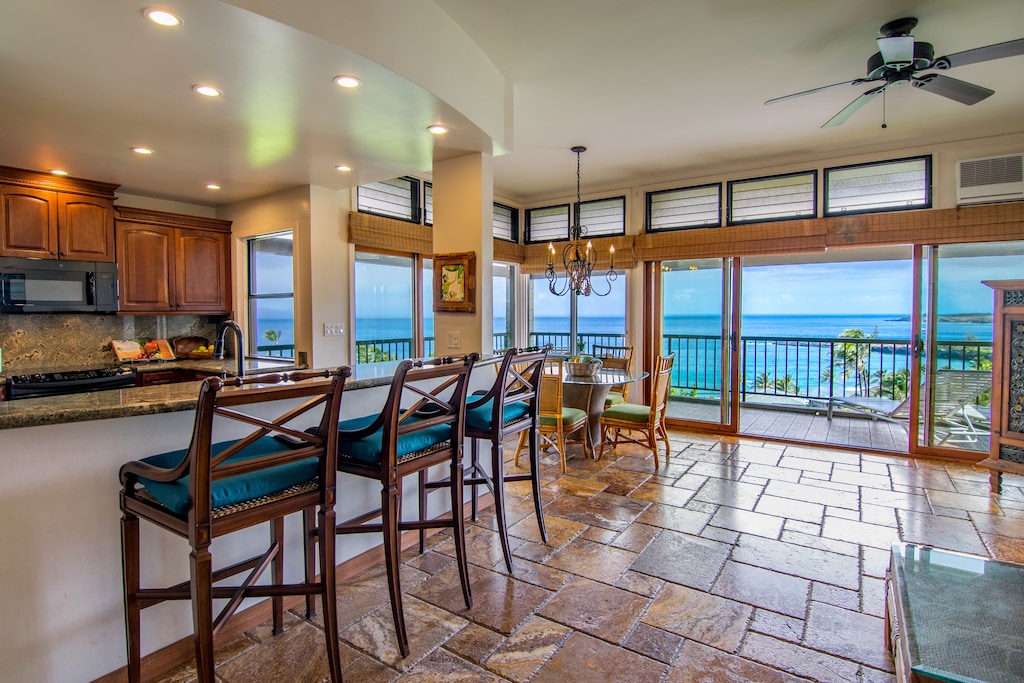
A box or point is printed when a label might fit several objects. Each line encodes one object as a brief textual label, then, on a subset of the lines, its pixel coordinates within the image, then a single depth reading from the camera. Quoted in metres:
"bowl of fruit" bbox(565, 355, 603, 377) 4.55
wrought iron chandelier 4.73
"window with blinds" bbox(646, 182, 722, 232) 5.40
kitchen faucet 2.04
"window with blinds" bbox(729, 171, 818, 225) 4.96
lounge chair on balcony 4.50
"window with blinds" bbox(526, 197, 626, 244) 5.97
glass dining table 4.48
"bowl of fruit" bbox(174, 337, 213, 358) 4.75
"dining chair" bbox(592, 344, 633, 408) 5.21
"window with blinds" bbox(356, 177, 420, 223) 4.60
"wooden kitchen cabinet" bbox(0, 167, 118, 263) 3.63
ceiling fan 2.48
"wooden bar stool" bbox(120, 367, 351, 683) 1.36
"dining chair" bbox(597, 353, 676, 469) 4.30
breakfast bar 1.53
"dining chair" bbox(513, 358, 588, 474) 4.04
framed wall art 3.39
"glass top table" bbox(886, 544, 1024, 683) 1.39
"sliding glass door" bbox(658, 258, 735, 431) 5.35
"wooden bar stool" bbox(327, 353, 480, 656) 1.87
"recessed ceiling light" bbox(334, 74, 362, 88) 2.28
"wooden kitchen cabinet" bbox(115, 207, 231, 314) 4.26
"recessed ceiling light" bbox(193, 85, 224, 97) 2.38
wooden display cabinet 3.57
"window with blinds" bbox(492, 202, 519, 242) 6.25
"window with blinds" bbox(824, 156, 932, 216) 4.50
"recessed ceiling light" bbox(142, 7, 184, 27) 1.77
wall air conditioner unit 4.12
